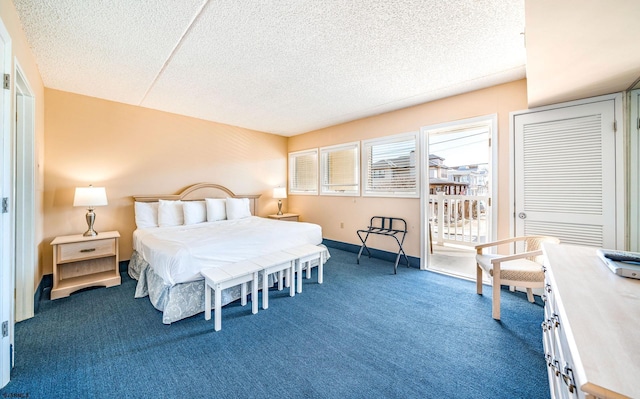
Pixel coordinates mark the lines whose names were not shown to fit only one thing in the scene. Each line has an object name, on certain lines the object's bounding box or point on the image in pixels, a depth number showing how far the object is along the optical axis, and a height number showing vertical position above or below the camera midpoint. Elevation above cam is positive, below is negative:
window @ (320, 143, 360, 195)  4.80 +0.64
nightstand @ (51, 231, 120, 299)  2.83 -0.82
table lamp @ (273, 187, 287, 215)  5.60 +0.13
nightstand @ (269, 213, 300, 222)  5.45 -0.40
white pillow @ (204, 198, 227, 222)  4.17 -0.17
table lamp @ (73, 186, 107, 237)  3.06 +0.01
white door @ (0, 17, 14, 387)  1.50 -0.23
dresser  0.58 -0.41
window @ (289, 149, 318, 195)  5.60 +0.67
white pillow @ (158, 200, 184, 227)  3.71 -0.22
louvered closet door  2.43 +0.27
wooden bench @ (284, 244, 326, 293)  2.97 -0.73
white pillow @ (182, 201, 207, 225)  3.90 -0.20
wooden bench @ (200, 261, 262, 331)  2.17 -0.78
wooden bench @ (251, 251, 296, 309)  2.57 -0.76
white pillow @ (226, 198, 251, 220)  4.41 -0.17
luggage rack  4.00 -0.52
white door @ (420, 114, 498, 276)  3.22 +0.58
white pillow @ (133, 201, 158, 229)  3.63 -0.23
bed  2.33 -0.49
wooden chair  2.25 -0.71
